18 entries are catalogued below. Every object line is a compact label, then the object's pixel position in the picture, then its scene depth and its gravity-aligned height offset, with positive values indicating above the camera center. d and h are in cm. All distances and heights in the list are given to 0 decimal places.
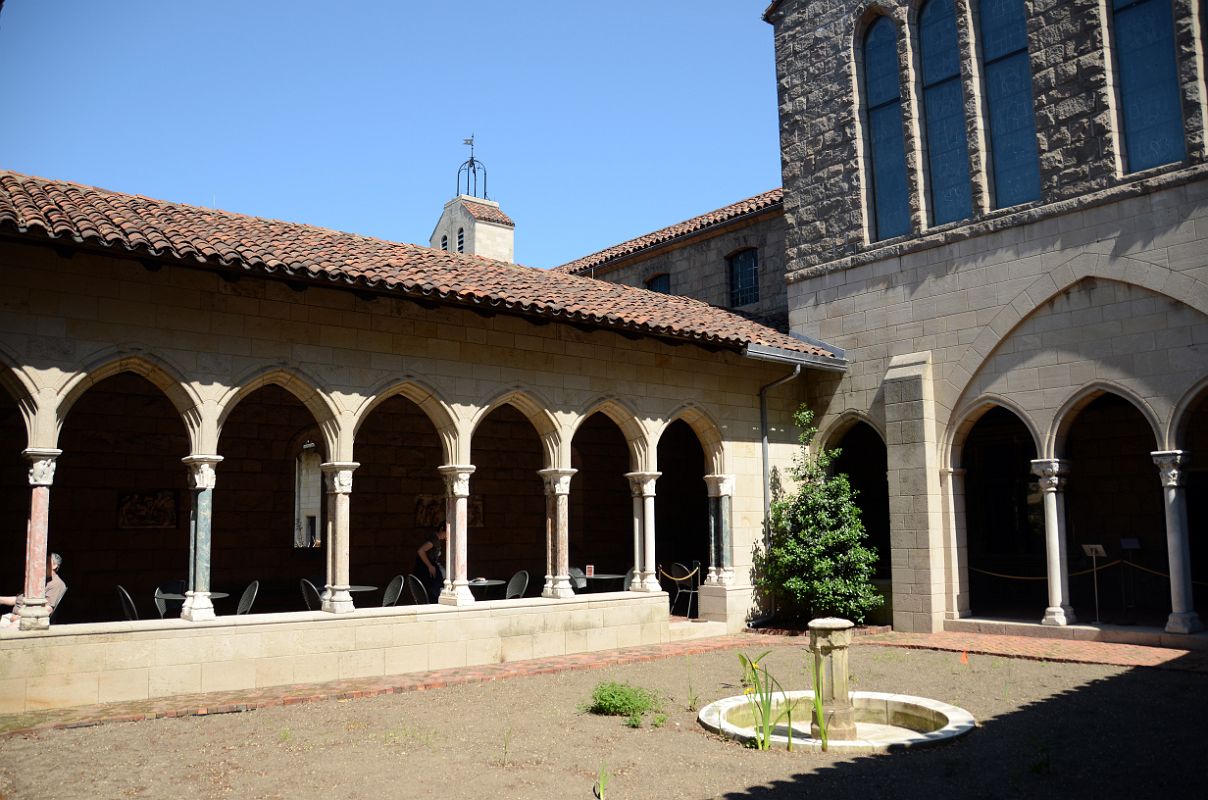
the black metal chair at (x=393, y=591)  1141 -91
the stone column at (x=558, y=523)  1202 -15
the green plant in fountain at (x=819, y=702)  669 -132
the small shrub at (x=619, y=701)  793 -153
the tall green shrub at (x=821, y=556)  1318 -63
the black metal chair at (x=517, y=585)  1231 -91
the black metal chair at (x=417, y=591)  1145 -91
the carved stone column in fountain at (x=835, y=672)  696 -115
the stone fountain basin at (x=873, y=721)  671 -158
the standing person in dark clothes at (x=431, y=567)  1275 -72
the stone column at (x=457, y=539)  1105 -30
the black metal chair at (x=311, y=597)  1060 -89
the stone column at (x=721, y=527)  1362 -24
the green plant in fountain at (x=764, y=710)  676 -152
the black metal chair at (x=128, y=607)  951 -89
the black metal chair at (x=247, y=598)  1002 -85
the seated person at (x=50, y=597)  846 -72
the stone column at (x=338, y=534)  1016 -22
